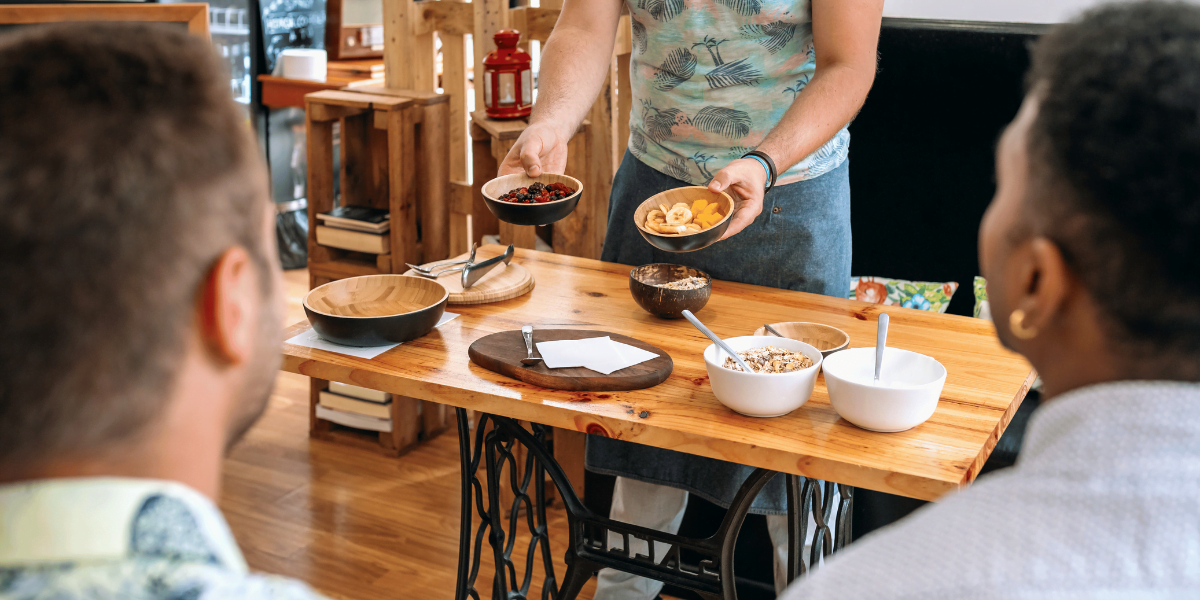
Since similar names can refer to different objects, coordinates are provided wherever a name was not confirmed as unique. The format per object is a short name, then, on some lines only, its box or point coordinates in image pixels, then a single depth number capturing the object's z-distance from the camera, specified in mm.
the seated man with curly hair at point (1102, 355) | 639
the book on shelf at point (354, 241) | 3143
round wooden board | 1873
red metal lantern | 2912
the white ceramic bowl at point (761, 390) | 1399
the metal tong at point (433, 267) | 1965
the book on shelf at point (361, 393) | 3190
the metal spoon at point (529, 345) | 1579
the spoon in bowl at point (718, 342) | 1474
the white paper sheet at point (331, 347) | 1651
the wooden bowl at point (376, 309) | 1651
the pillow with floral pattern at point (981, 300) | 2688
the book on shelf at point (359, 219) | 3127
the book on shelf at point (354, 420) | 3209
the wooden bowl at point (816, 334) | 1644
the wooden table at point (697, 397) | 1343
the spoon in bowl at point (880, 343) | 1475
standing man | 1817
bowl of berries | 1801
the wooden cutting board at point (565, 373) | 1534
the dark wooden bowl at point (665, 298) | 1763
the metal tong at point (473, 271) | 1896
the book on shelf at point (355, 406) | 3188
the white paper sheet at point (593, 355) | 1579
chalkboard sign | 4613
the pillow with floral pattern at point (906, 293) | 2824
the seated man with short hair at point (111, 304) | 596
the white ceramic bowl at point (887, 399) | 1352
